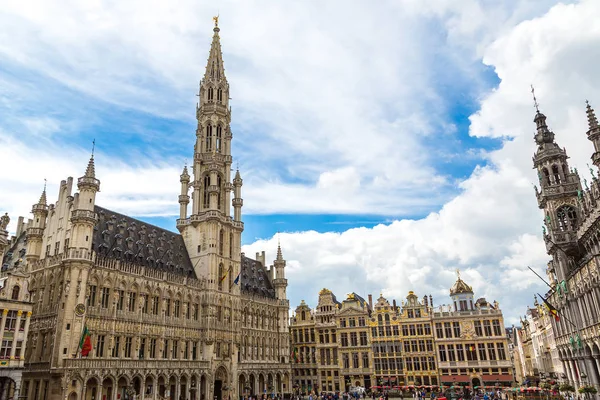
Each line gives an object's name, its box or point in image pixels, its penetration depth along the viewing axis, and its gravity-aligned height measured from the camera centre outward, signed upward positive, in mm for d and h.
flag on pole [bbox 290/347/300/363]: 78525 +2454
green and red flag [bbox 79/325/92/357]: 42125 +3085
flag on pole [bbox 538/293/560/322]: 39328 +4277
